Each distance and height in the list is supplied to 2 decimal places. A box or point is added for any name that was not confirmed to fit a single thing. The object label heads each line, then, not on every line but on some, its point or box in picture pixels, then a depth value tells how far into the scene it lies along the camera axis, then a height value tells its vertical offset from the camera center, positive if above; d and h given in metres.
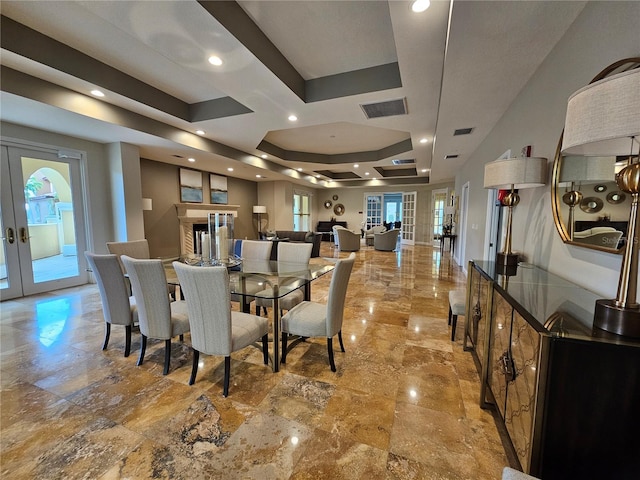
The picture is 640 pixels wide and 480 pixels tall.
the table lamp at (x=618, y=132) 0.81 +0.27
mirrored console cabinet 0.88 -0.64
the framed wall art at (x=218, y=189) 7.70 +0.76
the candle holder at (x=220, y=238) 2.94 -0.28
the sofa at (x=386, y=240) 8.95 -0.86
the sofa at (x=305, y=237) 6.87 -0.61
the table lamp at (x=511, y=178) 1.88 +0.27
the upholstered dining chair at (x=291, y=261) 2.81 -0.57
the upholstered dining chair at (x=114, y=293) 2.26 -0.70
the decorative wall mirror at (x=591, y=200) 1.27 +0.08
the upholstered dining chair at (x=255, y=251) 3.54 -0.49
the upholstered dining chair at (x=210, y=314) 1.78 -0.70
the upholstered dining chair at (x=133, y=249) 2.97 -0.41
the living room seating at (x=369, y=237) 10.70 -0.92
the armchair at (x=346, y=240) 8.83 -0.85
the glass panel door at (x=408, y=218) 11.05 -0.14
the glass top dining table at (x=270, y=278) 2.21 -0.62
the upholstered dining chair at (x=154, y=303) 2.02 -0.70
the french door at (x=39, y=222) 3.89 -0.12
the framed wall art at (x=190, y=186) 6.81 +0.75
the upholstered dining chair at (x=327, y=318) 2.15 -0.88
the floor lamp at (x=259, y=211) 9.09 +0.12
